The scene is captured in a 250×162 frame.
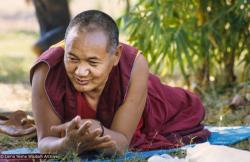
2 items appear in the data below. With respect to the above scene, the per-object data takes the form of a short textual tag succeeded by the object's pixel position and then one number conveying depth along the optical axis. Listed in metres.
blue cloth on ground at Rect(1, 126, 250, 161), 6.26
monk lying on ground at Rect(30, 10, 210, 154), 5.80
